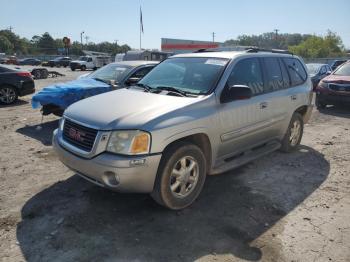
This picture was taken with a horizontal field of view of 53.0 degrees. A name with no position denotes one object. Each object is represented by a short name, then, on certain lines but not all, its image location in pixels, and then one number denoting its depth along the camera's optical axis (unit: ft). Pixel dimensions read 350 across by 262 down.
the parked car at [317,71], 51.61
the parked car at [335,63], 78.05
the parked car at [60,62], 170.50
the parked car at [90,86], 25.29
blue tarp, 25.12
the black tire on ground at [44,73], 80.69
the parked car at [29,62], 186.39
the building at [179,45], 175.91
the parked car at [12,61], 165.11
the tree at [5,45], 310.04
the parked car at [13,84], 37.65
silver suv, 12.05
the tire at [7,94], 37.91
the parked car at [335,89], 35.29
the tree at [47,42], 373.20
